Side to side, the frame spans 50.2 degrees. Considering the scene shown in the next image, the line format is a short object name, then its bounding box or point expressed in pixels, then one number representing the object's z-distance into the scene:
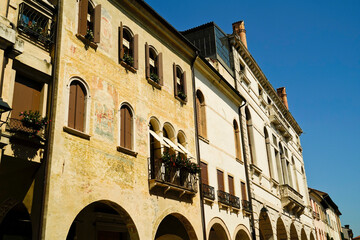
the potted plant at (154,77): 15.95
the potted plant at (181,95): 17.66
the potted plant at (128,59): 14.36
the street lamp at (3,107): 8.79
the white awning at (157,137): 14.87
